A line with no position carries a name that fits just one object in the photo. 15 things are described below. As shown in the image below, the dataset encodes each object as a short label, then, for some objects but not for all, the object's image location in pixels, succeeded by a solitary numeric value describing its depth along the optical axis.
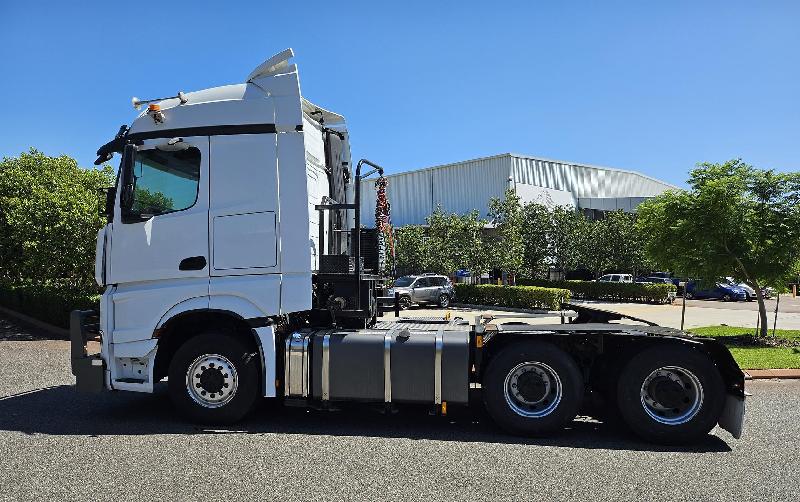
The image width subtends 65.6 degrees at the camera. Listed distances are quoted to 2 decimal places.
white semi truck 6.47
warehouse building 60.12
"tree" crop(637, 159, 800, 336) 14.59
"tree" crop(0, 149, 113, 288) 17.34
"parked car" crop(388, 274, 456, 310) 28.88
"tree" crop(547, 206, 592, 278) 39.25
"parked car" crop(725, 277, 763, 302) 38.56
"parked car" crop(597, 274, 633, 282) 41.88
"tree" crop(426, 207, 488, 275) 32.16
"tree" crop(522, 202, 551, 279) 38.50
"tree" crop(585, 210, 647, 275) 41.09
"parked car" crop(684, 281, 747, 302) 38.31
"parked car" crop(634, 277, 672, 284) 43.84
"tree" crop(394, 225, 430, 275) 35.00
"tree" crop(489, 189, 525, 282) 31.73
